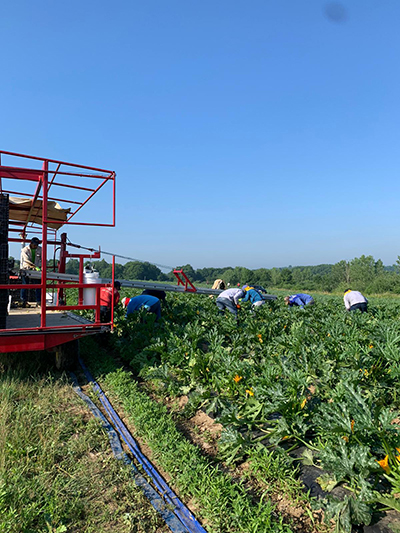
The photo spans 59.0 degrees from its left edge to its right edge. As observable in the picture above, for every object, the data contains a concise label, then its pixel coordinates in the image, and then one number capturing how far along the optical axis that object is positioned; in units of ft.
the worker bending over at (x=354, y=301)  34.14
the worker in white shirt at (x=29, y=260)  28.94
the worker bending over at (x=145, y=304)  28.68
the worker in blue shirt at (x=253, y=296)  37.14
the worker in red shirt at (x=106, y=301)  22.74
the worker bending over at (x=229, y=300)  33.61
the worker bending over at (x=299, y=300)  40.34
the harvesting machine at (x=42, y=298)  17.66
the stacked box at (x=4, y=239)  19.03
